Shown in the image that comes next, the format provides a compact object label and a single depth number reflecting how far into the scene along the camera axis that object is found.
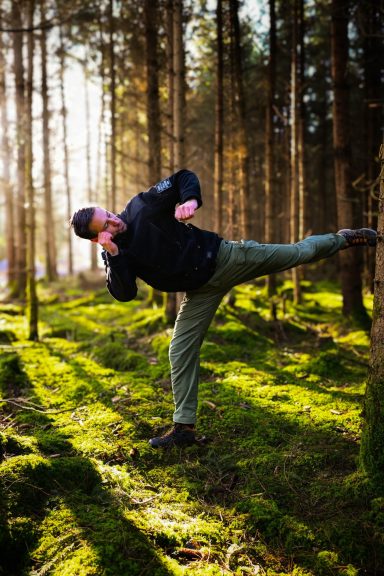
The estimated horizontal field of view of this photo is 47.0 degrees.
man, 3.70
